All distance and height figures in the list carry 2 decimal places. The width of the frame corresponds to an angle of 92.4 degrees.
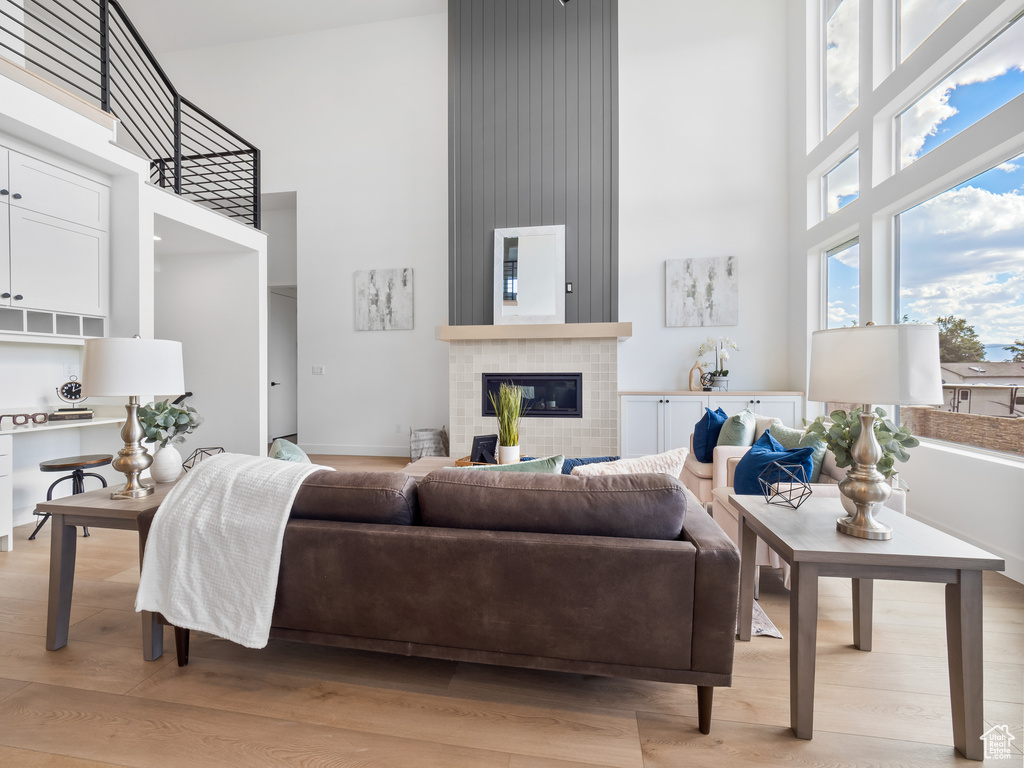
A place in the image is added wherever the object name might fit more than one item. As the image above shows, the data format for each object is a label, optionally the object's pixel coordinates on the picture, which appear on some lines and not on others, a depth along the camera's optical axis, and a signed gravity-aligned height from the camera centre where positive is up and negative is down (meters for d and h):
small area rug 1.94 -1.00
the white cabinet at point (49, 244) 3.07 +0.90
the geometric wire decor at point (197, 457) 4.96 -0.81
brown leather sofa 1.34 -0.56
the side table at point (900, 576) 1.28 -0.53
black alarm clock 3.74 -0.11
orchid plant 5.18 +0.33
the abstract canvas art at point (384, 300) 5.87 +0.94
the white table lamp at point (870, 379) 1.38 +0.00
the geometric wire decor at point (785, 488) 1.83 -0.44
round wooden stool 3.04 -0.55
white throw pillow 1.67 -0.30
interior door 6.86 +0.19
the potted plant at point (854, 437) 1.54 -0.19
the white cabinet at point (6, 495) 2.83 -0.68
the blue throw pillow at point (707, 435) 3.35 -0.38
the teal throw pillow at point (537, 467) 1.66 -0.30
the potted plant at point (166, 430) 1.99 -0.21
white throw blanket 1.51 -0.55
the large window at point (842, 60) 4.00 +2.73
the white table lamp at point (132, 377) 1.77 +0.00
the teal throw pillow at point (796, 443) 2.43 -0.34
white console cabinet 4.72 -0.32
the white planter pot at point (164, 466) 2.03 -0.37
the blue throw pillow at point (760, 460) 2.19 -0.37
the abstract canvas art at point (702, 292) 5.24 +0.93
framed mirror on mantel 5.03 +1.07
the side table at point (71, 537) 1.73 -0.58
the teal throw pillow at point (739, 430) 3.13 -0.33
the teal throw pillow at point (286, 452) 1.90 -0.29
